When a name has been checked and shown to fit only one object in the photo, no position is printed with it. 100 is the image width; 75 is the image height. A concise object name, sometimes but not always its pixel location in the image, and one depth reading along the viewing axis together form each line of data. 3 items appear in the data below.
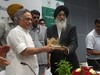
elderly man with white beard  3.12
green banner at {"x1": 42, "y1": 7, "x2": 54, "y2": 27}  5.79
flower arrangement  1.89
